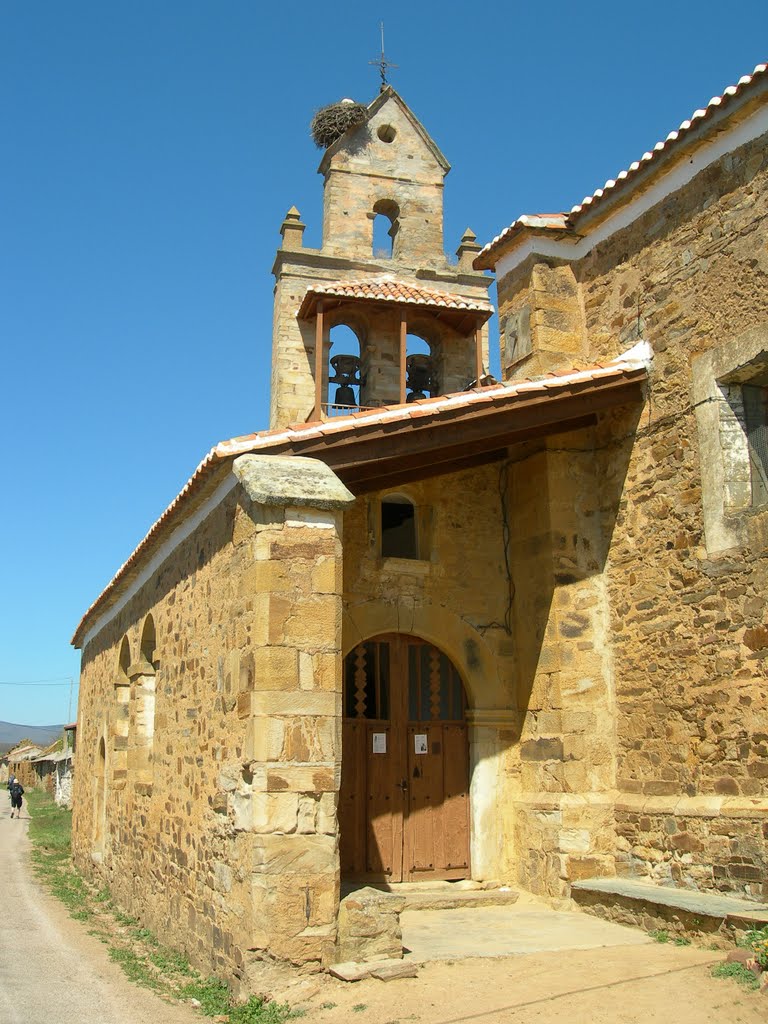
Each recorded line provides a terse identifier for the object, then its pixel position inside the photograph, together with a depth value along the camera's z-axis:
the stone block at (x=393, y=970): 5.91
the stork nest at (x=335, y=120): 17.58
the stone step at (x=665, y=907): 6.29
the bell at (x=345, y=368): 15.30
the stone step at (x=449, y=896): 8.40
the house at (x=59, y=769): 39.28
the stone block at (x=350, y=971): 5.88
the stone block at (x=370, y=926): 6.11
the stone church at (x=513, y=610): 6.55
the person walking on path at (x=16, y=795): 31.50
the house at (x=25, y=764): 52.25
